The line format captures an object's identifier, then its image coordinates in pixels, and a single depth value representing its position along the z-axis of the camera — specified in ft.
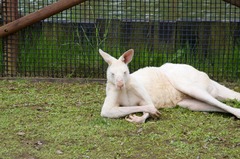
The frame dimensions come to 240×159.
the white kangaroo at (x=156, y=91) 24.51
